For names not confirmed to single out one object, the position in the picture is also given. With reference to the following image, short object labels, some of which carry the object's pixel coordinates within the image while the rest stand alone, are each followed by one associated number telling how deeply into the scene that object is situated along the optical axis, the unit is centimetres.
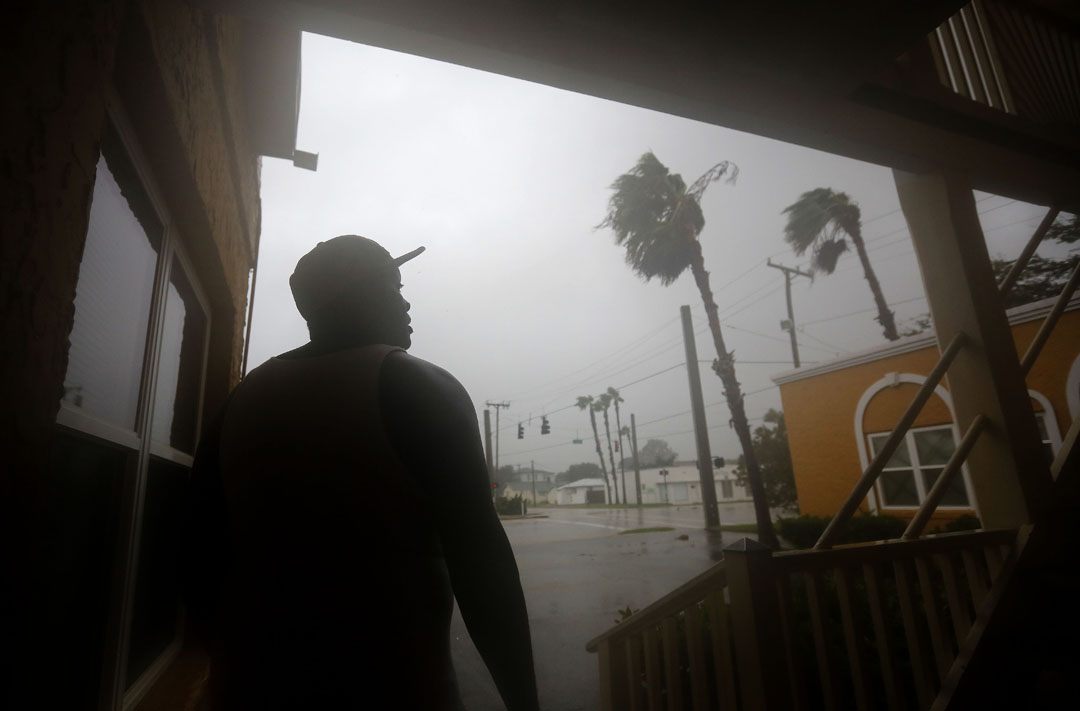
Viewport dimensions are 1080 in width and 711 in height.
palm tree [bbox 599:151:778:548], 1314
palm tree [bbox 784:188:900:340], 1595
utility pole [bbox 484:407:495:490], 2980
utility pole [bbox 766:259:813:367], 2181
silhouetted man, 73
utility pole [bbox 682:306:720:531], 1499
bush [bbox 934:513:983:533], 732
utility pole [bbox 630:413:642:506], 4922
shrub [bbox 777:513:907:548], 845
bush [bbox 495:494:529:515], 2941
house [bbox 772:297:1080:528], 745
